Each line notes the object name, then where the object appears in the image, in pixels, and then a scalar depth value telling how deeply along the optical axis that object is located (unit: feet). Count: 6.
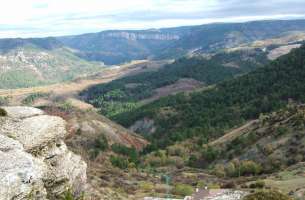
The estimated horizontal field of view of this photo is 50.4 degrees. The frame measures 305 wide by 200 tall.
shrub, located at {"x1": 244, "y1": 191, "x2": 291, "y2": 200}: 101.71
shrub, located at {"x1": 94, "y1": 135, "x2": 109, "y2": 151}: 392.73
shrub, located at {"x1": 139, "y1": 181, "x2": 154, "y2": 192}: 183.16
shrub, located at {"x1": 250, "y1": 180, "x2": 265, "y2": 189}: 165.12
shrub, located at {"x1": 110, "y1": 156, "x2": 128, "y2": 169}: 320.78
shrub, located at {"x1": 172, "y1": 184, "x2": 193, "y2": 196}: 179.58
